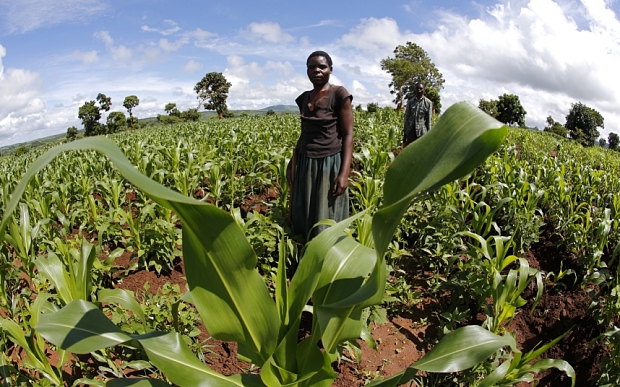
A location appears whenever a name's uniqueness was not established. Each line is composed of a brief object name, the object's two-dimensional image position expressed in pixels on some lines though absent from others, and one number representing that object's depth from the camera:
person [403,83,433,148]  6.38
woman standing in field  2.69
